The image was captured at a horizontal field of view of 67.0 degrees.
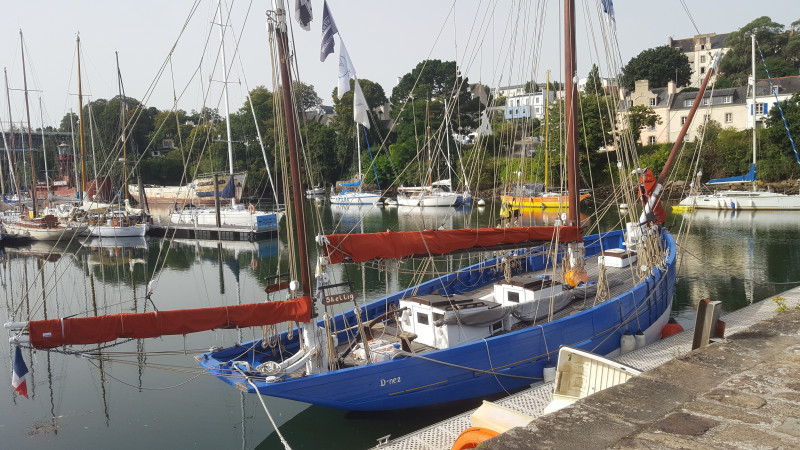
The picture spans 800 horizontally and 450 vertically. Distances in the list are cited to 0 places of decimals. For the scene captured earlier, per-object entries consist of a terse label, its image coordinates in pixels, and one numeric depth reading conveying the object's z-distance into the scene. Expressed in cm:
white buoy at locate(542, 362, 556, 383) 1295
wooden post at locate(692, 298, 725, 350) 717
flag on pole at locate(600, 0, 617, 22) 2044
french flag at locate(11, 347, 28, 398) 982
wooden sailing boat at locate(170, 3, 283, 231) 4269
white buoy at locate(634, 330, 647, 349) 1505
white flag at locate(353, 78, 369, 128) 1422
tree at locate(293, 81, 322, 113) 10233
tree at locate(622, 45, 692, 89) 7944
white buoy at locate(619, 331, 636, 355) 1470
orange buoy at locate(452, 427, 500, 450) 620
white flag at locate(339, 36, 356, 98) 1352
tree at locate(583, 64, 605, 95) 6854
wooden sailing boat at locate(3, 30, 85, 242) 4272
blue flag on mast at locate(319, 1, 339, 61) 1266
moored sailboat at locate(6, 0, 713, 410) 1076
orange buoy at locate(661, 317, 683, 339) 1642
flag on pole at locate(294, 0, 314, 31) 1161
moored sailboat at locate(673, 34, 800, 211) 4478
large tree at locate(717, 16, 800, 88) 7575
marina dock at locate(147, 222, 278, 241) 4184
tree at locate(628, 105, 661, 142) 6275
